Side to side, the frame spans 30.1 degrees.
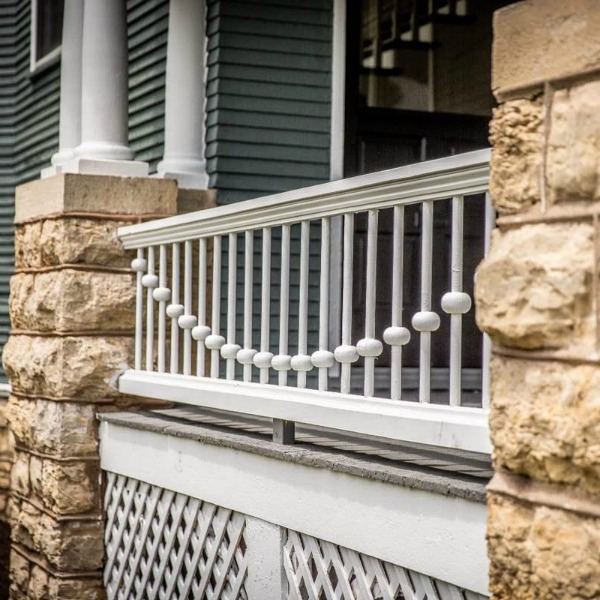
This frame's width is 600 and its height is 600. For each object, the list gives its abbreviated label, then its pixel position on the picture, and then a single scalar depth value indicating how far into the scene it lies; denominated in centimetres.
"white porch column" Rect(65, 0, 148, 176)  630
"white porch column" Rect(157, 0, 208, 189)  663
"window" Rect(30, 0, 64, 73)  939
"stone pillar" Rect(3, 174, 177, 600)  576
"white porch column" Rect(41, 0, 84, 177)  760
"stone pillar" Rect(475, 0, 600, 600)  236
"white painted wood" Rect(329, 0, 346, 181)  686
